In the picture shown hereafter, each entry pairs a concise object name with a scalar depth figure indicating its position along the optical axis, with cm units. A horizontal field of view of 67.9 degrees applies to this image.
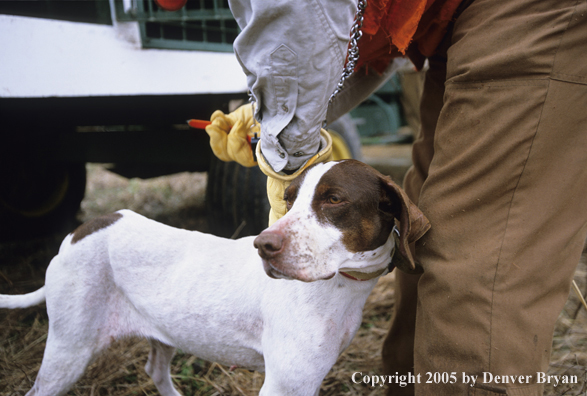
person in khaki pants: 120
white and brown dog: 138
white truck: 221
